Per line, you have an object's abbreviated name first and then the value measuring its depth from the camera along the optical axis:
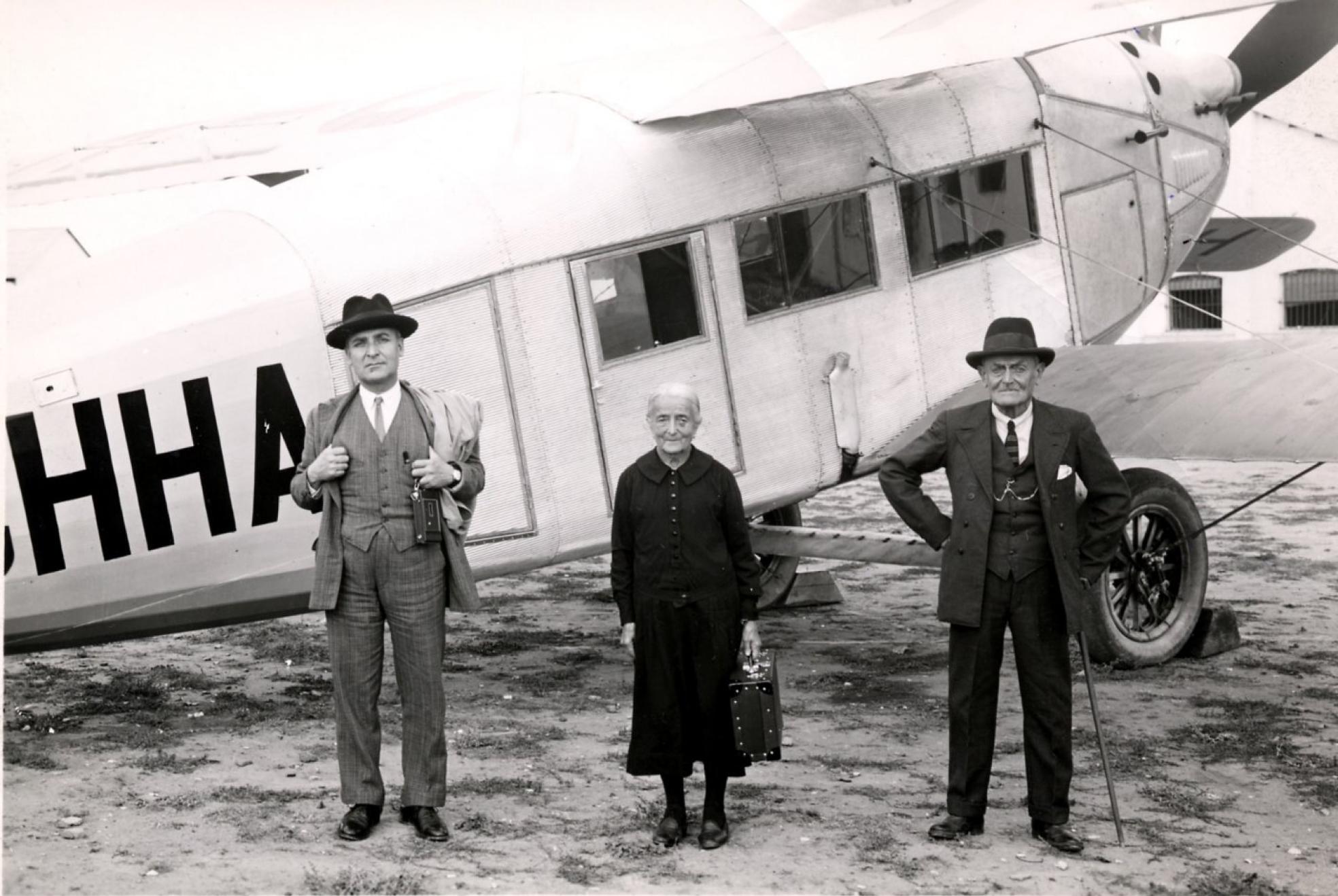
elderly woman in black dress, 6.07
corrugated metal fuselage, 7.12
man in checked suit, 6.17
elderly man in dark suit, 6.07
